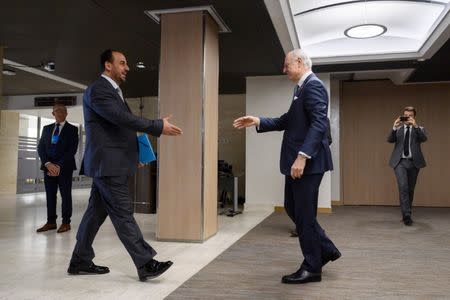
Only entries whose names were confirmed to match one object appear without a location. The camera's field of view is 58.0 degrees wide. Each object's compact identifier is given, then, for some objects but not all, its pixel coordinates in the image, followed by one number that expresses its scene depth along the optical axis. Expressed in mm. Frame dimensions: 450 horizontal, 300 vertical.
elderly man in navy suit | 2586
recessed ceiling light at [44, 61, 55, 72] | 7113
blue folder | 3000
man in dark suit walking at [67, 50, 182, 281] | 2654
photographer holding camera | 5660
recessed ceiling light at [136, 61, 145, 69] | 7118
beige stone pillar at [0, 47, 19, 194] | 11375
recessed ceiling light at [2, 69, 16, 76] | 8180
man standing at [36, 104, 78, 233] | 4902
